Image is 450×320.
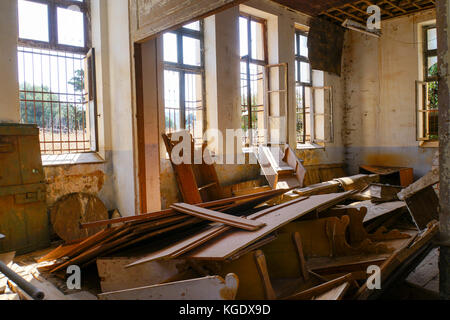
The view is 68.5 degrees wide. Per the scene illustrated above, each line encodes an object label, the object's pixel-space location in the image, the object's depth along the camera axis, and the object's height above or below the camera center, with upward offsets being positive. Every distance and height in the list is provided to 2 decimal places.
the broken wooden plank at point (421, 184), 2.80 -0.36
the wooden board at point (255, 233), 2.22 -0.62
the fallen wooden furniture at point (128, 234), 2.83 -0.71
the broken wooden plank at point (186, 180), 5.61 -0.49
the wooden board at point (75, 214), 4.88 -0.91
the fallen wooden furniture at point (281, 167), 6.75 -0.39
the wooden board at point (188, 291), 1.95 -0.87
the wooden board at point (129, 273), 2.53 -0.94
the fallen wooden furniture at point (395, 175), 8.62 -0.79
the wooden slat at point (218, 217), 2.59 -0.58
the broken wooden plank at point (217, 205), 2.96 -0.57
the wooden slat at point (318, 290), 2.20 -0.95
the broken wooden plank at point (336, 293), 2.00 -0.91
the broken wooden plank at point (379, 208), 4.23 -0.89
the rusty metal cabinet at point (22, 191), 4.21 -0.46
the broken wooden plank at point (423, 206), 3.42 -0.66
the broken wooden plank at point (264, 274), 2.30 -0.88
